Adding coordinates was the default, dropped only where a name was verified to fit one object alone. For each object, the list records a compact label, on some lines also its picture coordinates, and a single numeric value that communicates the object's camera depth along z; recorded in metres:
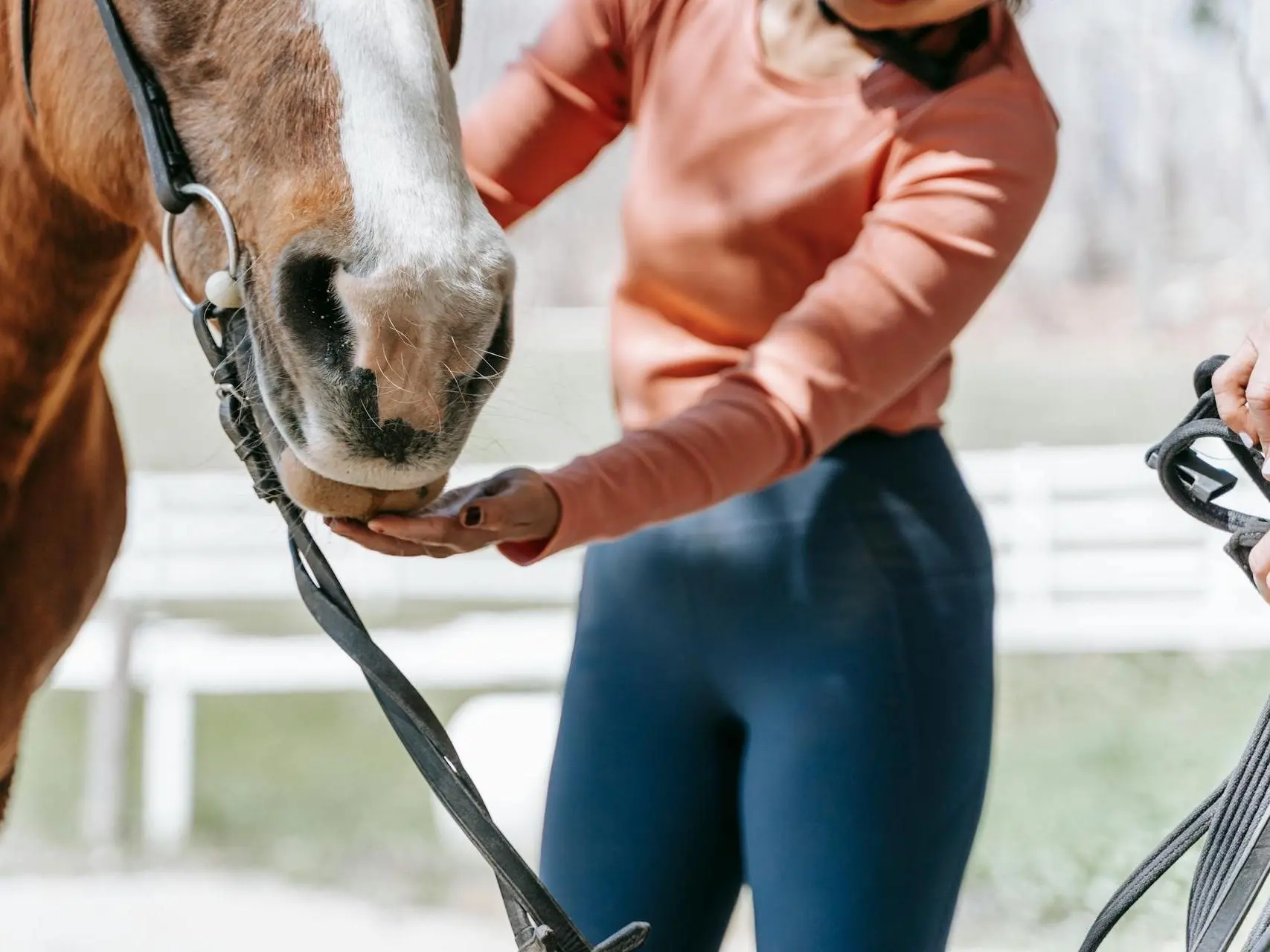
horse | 2.45
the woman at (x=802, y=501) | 2.76
